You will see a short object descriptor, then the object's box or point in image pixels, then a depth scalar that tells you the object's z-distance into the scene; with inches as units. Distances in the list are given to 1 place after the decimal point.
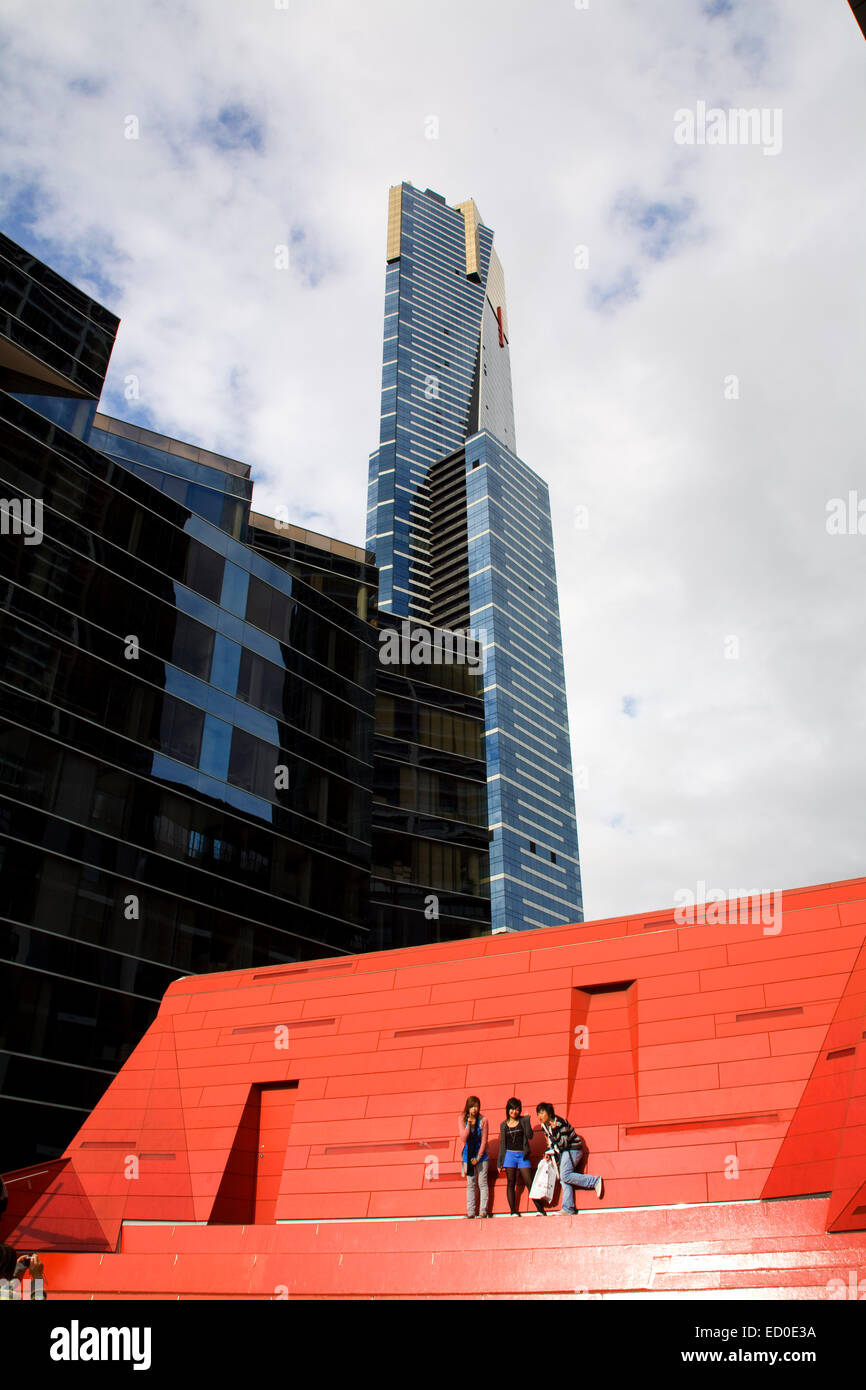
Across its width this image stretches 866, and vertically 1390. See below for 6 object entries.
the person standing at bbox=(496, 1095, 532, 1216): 507.8
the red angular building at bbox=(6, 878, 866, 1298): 417.1
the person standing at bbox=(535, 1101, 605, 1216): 501.7
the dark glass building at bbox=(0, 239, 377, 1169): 1039.6
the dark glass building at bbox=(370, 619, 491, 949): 1690.5
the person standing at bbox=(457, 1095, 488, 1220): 514.9
